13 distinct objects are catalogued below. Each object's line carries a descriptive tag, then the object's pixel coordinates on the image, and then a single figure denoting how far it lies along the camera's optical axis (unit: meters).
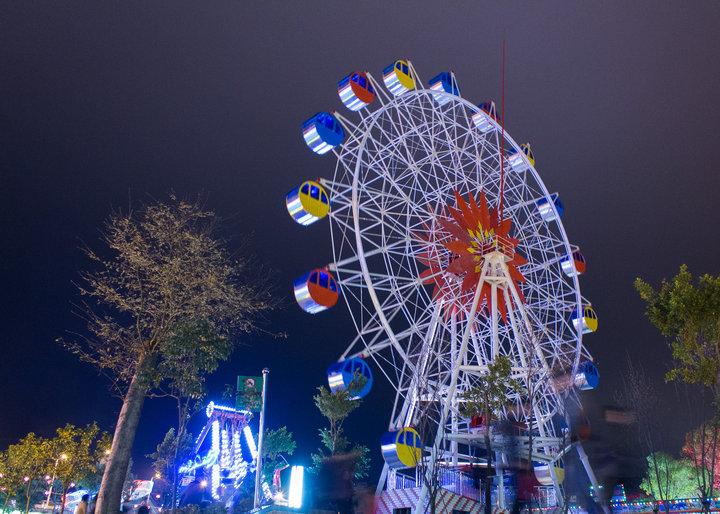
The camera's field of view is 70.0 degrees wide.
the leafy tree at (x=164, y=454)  33.56
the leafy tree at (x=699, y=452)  25.67
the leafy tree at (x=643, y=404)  16.46
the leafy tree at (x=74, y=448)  28.04
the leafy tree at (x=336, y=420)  20.16
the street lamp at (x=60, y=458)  27.68
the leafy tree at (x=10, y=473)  30.97
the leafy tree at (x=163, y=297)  12.45
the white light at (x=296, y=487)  16.62
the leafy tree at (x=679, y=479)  28.53
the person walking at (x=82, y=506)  10.09
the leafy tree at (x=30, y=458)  29.45
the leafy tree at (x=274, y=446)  31.48
